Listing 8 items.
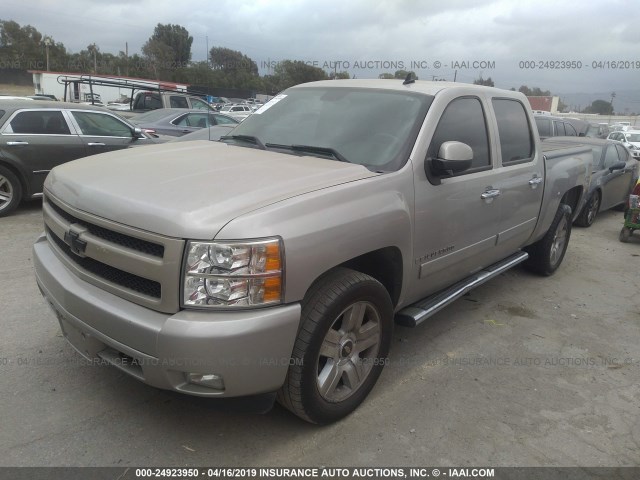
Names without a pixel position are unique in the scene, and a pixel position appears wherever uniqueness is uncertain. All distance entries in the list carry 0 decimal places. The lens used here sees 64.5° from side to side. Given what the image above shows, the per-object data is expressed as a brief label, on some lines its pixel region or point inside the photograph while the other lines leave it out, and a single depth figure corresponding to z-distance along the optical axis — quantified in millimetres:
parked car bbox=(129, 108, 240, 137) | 11445
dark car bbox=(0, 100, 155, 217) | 7059
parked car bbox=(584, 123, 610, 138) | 16269
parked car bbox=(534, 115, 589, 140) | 12664
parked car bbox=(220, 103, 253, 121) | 29739
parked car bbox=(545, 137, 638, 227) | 8812
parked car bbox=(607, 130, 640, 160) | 21828
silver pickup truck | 2234
